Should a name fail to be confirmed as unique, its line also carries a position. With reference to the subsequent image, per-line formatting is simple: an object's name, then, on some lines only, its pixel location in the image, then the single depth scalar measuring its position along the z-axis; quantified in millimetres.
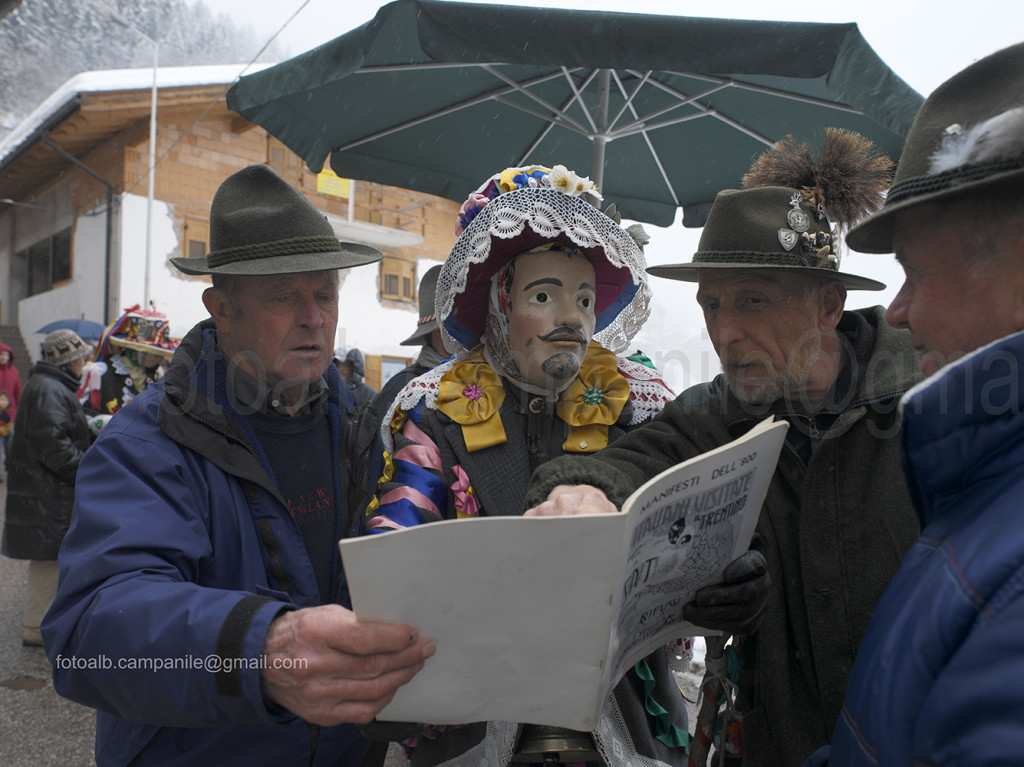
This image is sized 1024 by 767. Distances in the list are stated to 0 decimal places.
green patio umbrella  2504
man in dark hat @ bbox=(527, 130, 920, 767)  1503
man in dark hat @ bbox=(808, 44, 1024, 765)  691
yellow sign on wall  13484
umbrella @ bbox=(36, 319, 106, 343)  7699
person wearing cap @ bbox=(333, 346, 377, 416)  6648
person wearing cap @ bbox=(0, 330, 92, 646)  4363
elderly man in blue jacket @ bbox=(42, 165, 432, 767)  1011
